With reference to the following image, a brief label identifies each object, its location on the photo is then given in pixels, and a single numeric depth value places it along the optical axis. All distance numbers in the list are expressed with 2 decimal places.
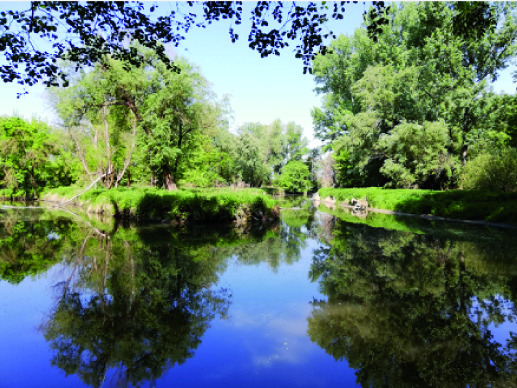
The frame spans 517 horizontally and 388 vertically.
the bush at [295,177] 58.31
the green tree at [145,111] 20.92
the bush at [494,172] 17.88
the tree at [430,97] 25.58
